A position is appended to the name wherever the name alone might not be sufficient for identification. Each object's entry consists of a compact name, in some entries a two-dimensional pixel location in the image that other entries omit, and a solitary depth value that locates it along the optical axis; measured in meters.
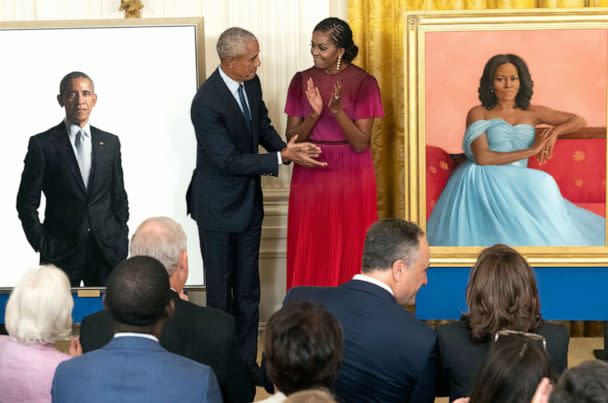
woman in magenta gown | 12.13
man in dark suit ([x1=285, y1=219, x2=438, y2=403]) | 6.77
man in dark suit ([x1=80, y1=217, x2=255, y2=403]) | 7.02
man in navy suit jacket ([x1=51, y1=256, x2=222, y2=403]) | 5.47
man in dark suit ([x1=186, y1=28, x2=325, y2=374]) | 11.87
